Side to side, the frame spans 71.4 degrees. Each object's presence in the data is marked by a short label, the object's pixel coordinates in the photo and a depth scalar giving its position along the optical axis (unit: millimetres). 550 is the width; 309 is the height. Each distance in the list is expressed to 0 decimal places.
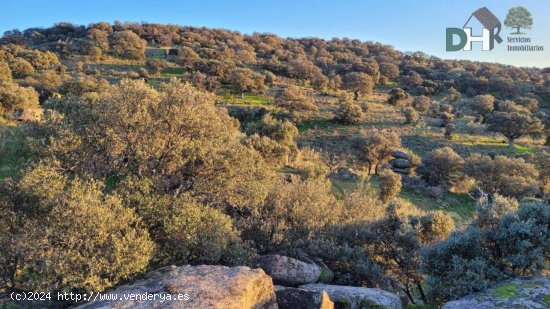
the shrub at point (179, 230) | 12141
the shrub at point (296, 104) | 55475
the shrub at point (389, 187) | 29128
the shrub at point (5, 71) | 53538
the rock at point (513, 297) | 7766
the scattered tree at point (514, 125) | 49344
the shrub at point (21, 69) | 61734
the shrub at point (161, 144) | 13805
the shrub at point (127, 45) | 81312
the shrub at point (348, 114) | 54625
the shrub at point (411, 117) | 56031
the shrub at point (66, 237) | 9727
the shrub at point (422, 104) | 67250
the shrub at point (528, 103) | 69769
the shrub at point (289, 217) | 15789
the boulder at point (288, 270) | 12086
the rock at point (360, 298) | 10180
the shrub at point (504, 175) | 34312
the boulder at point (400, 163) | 40375
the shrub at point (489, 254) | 9383
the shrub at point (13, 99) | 32656
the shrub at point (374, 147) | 40906
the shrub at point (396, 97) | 71000
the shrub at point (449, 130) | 52156
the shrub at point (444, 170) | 38438
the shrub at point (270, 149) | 30786
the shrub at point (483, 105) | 65688
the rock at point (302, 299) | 9310
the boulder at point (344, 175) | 34750
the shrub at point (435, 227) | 14805
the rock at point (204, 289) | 8125
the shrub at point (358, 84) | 73438
